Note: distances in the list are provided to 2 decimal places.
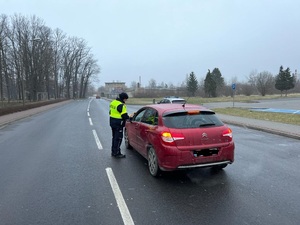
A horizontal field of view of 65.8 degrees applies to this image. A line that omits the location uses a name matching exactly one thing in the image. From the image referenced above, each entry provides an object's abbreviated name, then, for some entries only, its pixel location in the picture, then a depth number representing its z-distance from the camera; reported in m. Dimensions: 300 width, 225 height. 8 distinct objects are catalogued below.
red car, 4.45
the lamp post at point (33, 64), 47.47
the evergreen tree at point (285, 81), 49.49
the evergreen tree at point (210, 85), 61.67
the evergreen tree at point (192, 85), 69.42
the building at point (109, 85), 109.56
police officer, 6.20
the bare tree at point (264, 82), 56.48
